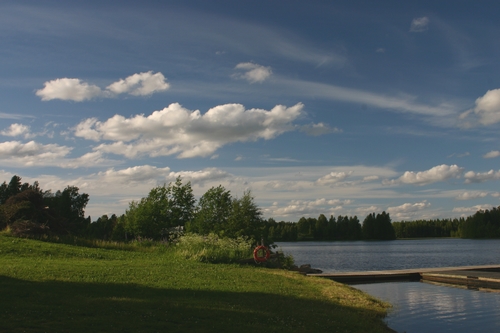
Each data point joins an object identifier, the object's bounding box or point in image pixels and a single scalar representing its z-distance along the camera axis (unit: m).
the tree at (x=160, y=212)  44.94
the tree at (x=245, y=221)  30.38
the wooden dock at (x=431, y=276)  21.81
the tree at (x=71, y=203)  76.00
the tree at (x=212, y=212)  34.31
